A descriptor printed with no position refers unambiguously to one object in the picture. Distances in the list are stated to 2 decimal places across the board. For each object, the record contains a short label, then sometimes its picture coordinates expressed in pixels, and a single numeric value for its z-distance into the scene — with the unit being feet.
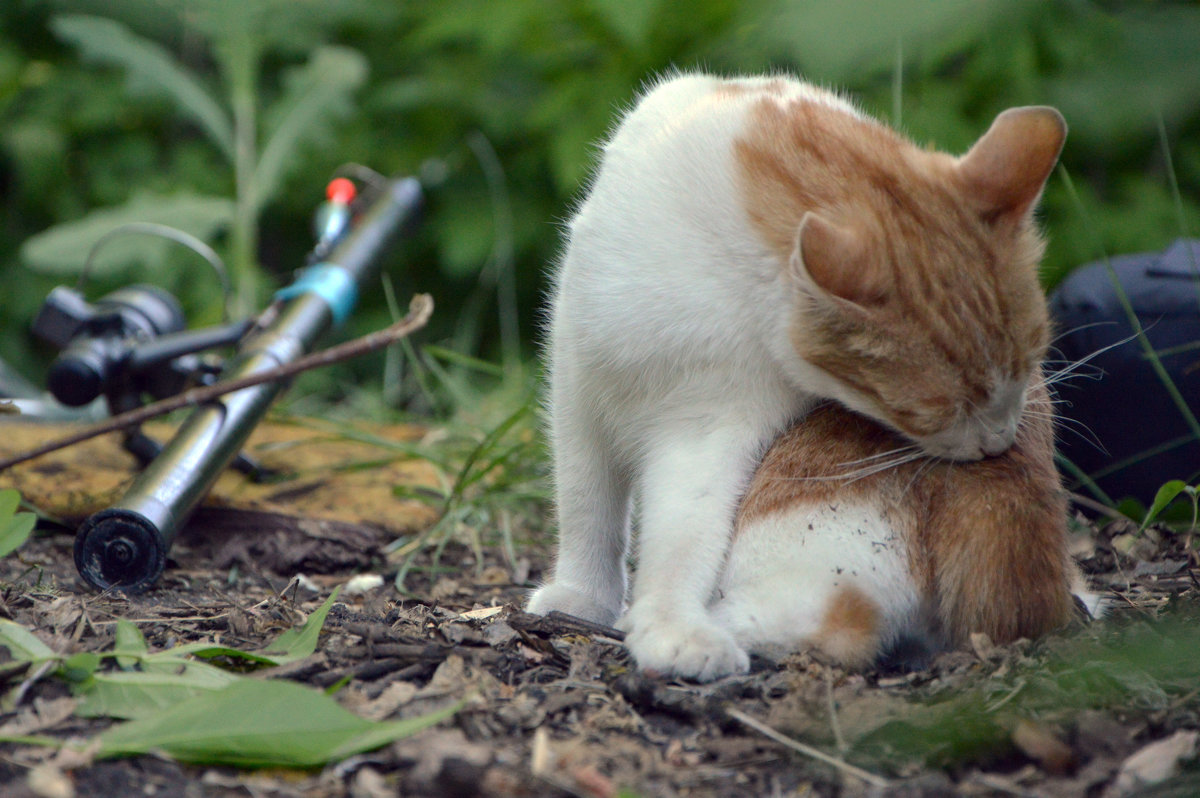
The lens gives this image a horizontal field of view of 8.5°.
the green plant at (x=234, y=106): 13.70
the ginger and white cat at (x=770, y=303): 9.97
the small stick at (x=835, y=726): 9.76
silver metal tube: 10.22
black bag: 10.52
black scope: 10.62
